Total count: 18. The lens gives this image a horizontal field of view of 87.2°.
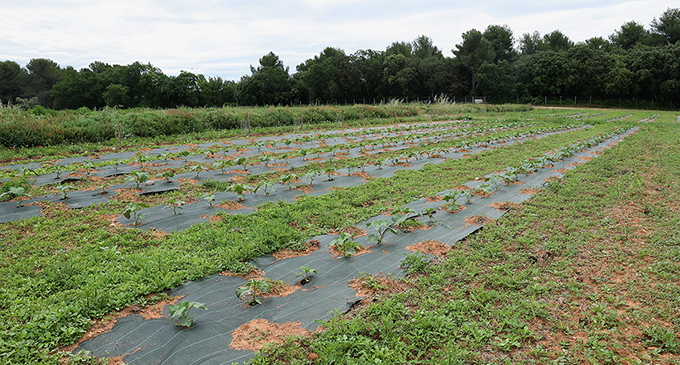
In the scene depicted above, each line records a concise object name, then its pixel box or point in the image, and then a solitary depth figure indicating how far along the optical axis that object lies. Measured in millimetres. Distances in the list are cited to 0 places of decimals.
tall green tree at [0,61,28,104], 44281
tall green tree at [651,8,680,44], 46688
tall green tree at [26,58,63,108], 46188
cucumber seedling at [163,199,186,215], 5001
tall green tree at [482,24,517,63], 55562
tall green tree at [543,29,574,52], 56469
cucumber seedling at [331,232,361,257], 3778
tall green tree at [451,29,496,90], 47719
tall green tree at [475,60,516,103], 44938
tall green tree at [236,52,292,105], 41812
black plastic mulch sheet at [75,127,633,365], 2475
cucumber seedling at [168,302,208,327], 2691
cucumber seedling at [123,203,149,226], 4680
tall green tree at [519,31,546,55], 63625
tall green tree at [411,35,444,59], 58562
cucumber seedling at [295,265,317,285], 3346
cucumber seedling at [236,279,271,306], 3002
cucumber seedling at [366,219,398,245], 4031
